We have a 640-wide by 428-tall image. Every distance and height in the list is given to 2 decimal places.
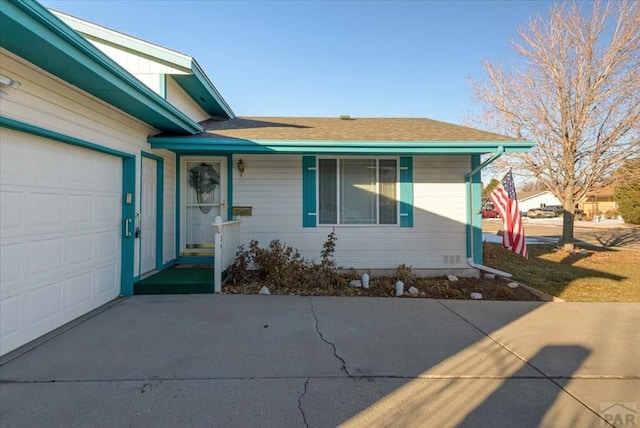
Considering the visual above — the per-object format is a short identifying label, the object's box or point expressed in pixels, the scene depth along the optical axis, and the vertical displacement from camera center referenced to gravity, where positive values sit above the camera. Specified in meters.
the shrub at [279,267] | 5.93 -0.96
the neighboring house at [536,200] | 57.03 +3.13
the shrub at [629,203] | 24.70 +1.19
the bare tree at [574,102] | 10.16 +3.84
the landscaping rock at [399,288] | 5.82 -1.27
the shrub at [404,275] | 6.49 -1.15
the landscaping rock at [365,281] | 6.18 -1.21
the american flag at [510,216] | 6.38 +0.04
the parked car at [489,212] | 38.29 +0.67
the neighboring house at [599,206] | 37.47 +1.62
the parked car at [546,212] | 42.38 +0.80
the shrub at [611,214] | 35.17 +0.48
